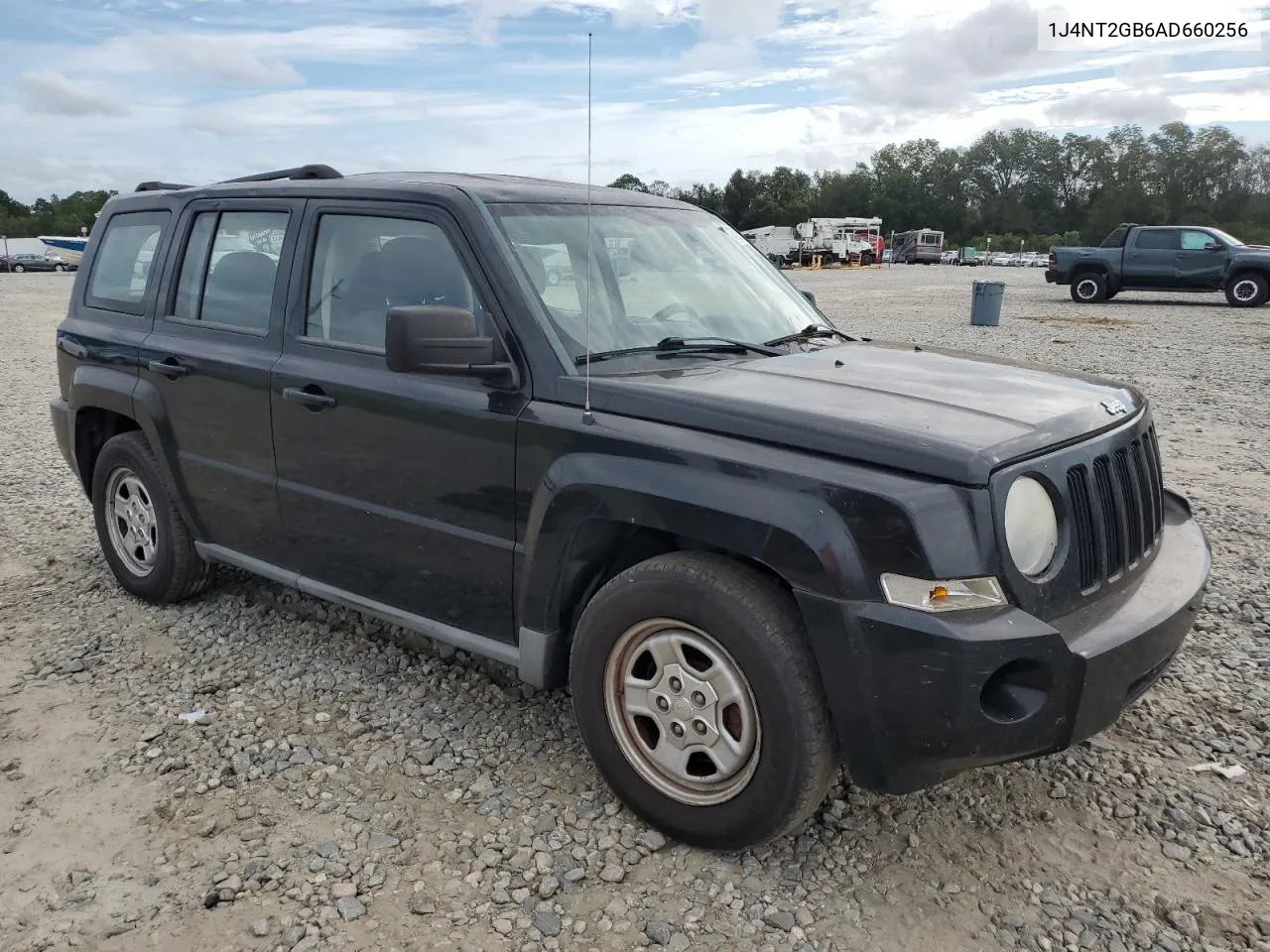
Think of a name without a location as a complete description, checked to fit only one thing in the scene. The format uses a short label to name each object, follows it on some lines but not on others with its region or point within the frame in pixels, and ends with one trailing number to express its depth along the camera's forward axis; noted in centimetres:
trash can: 1797
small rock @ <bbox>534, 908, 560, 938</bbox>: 259
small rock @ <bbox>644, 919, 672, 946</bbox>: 255
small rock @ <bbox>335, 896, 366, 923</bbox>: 264
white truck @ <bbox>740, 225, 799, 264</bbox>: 5662
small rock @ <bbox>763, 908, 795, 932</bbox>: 259
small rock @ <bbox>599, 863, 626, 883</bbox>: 279
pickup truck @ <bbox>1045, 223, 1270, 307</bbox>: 2162
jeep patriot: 246
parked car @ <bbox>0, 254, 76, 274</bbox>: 5609
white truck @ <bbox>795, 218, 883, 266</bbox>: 5950
